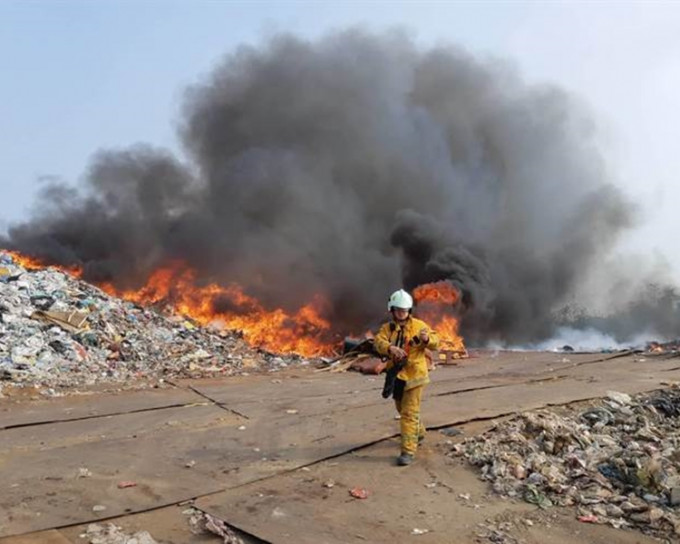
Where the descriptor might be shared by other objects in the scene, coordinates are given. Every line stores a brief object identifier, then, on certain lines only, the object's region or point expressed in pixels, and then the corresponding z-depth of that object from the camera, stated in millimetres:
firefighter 5160
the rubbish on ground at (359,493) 4441
